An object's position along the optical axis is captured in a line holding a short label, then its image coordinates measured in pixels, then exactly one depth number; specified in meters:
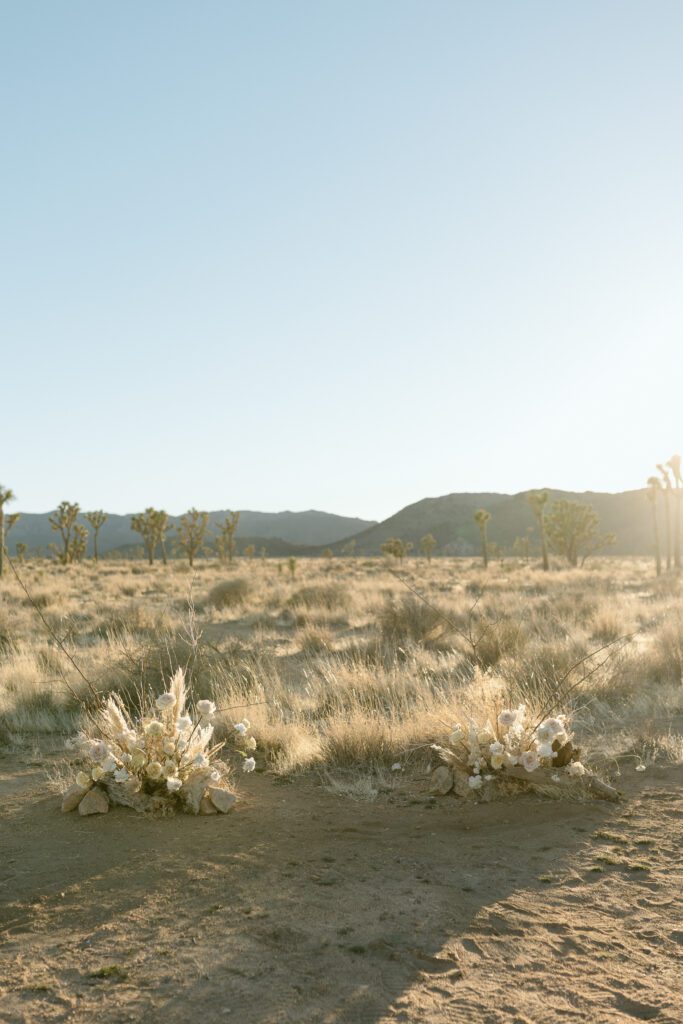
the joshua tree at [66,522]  56.91
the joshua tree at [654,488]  47.22
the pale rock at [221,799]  5.53
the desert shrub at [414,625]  14.29
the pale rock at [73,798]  5.51
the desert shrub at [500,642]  11.84
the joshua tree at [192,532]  56.25
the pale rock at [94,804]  5.42
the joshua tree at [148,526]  60.33
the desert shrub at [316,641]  14.52
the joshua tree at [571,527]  51.72
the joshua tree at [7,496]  40.19
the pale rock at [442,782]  5.95
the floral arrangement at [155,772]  5.44
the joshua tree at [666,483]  45.25
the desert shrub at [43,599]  22.23
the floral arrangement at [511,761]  5.79
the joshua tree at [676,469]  43.62
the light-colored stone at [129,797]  5.45
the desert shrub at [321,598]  20.77
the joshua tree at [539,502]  54.58
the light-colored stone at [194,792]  5.50
